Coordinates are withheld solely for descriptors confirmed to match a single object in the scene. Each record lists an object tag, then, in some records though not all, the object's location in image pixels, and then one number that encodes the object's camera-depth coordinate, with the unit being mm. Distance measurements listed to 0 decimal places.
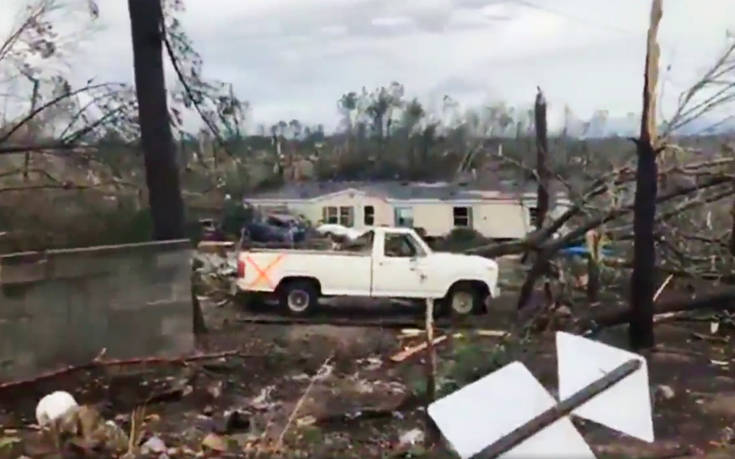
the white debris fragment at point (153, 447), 5828
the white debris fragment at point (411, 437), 6122
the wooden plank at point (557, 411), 1820
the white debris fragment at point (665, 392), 7637
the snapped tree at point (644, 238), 9086
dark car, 16891
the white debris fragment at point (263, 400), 7444
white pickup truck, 13727
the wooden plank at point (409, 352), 9445
